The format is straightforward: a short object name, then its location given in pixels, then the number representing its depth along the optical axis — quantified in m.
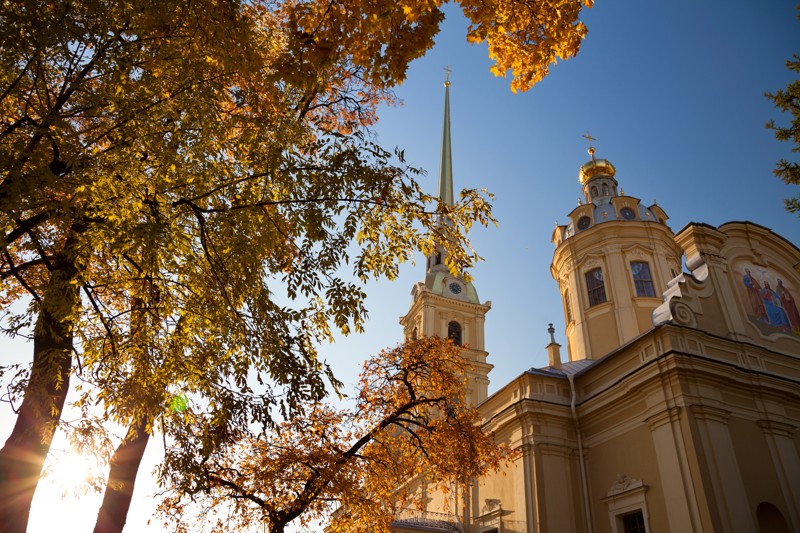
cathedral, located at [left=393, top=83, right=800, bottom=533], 14.27
